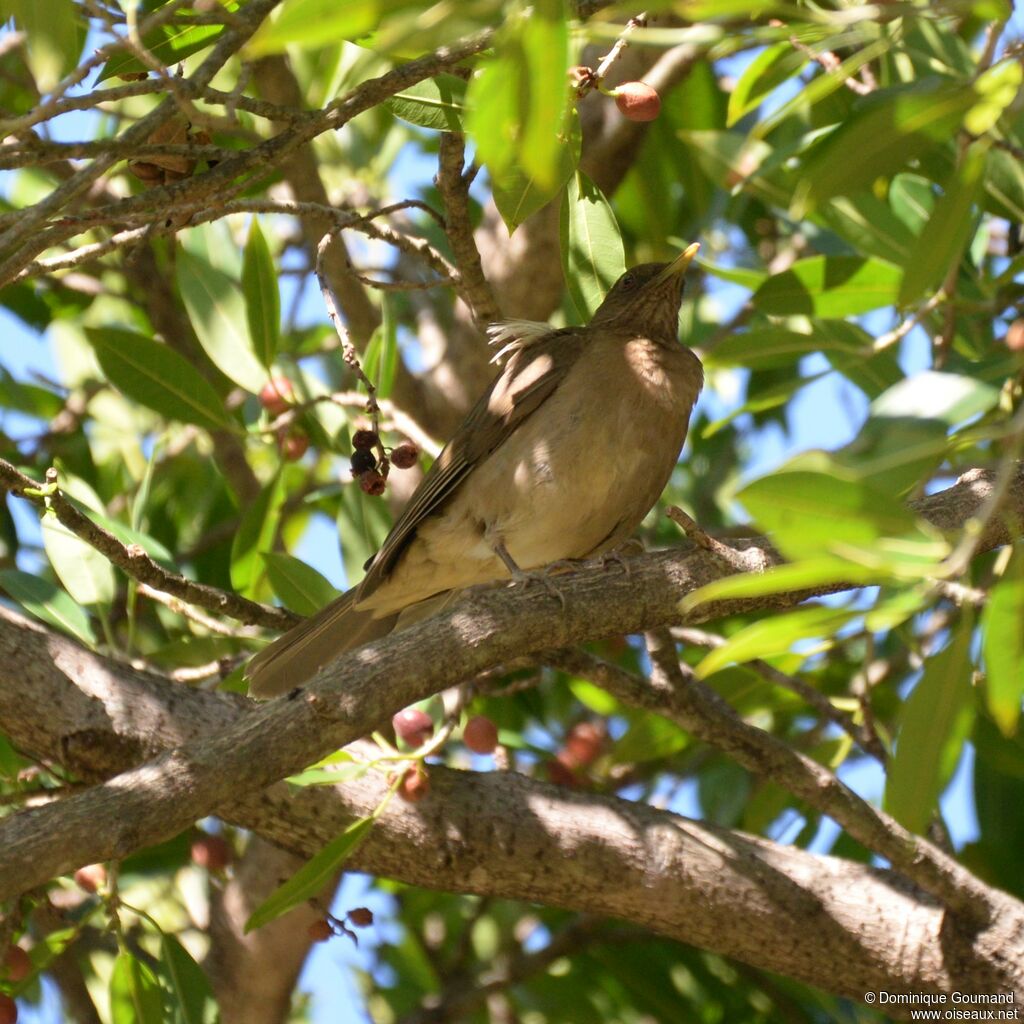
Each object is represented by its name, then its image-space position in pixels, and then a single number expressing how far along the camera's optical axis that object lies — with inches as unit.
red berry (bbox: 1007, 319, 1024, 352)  326.3
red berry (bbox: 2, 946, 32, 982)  307.6
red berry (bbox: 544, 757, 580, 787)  373.4
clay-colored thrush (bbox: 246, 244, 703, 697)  351.3
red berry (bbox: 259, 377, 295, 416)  362.3
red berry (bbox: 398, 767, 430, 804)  298.0
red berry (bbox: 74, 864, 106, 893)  340.8
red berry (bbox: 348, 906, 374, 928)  321.4
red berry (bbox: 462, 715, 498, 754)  331.6
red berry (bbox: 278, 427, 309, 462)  386.9
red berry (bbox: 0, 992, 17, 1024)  284.4
